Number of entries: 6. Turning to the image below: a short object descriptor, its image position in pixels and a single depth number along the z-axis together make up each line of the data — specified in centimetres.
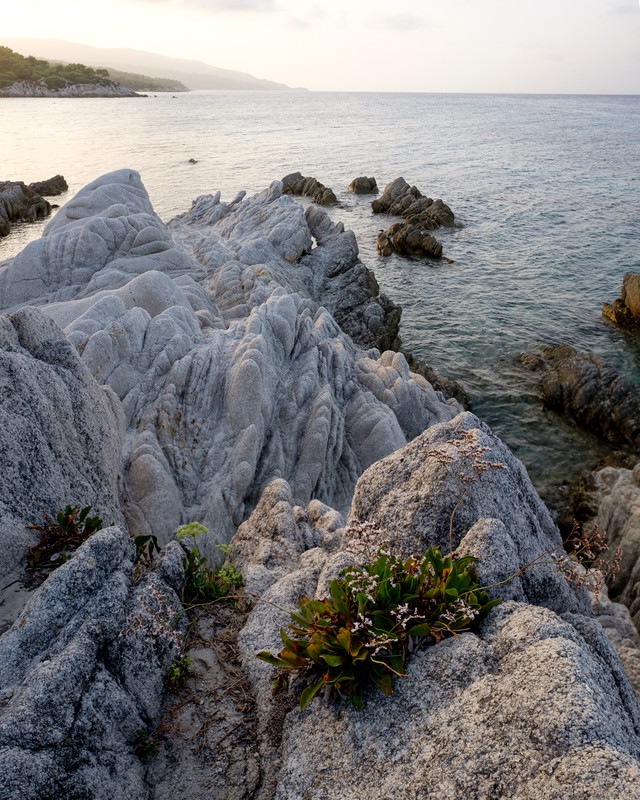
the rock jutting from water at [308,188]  6912
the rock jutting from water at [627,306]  3666
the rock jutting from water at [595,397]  2552
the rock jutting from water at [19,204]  5611
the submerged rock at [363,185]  7556
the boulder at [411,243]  5166
